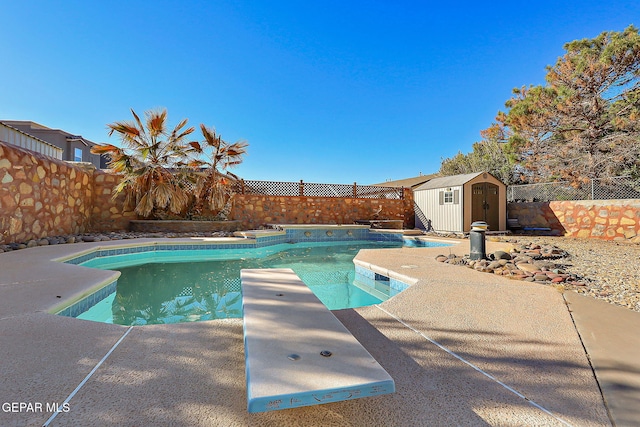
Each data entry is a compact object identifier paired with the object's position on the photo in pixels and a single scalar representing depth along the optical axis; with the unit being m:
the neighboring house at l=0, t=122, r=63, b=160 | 7.55
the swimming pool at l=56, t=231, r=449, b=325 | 3.29
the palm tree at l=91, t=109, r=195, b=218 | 8.66
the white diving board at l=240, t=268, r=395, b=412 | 1.11
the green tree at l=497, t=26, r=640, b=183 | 10.46
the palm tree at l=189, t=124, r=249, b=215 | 9.73
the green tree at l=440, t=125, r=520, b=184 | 14.77
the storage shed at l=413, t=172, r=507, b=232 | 10.64
